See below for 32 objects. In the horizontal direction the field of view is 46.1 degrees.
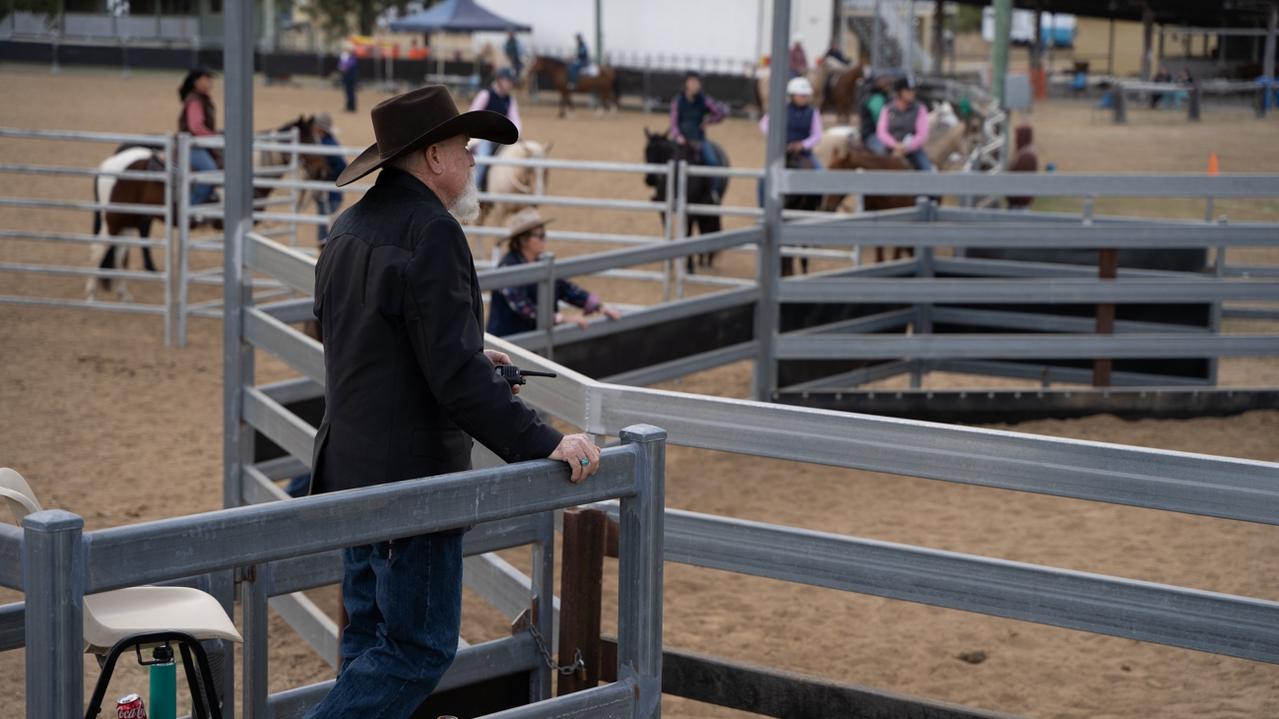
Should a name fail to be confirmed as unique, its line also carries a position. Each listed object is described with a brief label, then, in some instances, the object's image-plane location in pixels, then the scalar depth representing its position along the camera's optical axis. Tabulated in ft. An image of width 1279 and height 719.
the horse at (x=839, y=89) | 109.70
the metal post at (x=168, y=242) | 37.17
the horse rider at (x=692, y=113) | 53.26
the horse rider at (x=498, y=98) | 48.67
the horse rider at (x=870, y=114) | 56.44
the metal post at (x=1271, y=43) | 127.75
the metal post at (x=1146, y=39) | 142.72
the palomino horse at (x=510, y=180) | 45.65
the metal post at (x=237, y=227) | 18.57
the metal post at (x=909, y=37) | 119.40
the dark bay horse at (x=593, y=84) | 123.75
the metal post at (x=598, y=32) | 144.25
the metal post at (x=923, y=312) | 31.76
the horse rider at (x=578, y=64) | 131.85
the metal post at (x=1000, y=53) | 78.84
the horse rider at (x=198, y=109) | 44.11
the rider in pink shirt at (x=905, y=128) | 49.88
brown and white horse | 41.06
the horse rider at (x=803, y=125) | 47.47
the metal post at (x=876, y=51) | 129.49
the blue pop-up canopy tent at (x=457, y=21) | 139.23
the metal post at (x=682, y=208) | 39.29
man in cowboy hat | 9.49
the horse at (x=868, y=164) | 46.50
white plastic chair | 8.79
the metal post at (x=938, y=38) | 150.68
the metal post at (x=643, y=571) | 9.63
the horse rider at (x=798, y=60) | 111.14
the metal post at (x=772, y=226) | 26.63
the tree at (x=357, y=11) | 213.66
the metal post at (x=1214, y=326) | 29.84
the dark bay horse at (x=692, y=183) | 47.88
